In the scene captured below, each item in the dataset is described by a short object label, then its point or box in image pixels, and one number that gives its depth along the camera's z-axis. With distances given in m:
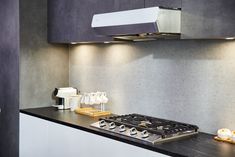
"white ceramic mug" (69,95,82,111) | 3.31
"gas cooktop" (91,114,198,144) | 2.16
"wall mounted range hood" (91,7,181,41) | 2.06
